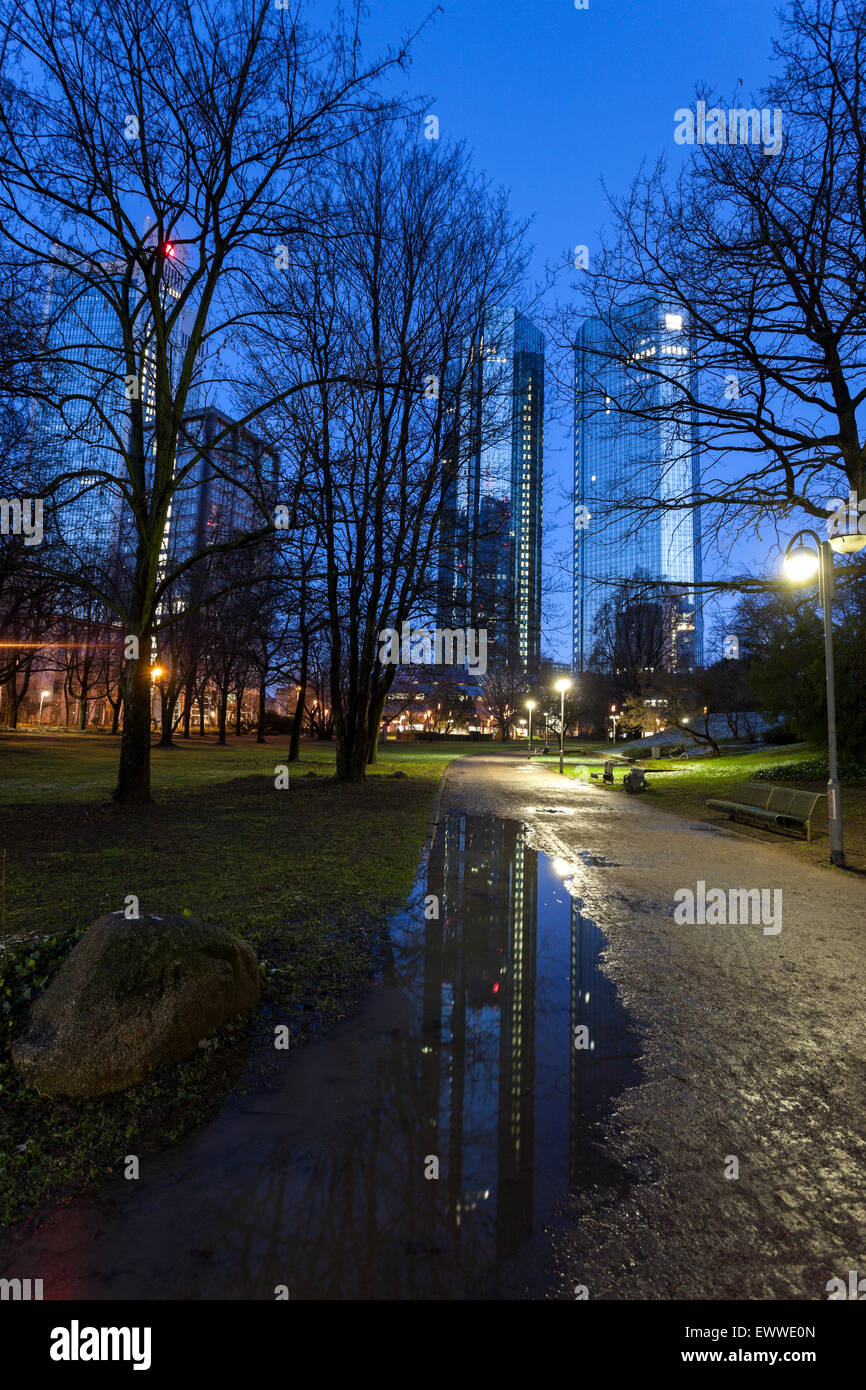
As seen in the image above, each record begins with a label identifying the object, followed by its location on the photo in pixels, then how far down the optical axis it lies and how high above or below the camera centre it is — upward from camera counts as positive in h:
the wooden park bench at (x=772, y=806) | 12.01 -2.09
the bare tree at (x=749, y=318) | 11.38 +7.56
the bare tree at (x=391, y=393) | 16.67 +8.51
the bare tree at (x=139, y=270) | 9.68 +7.67
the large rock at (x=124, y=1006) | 3.40 -1.71
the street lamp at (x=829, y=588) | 9.76 +1.85
